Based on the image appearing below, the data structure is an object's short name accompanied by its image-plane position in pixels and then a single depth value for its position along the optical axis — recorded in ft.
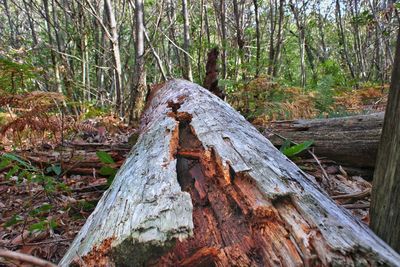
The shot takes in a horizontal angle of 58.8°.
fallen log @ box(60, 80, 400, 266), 3.79
